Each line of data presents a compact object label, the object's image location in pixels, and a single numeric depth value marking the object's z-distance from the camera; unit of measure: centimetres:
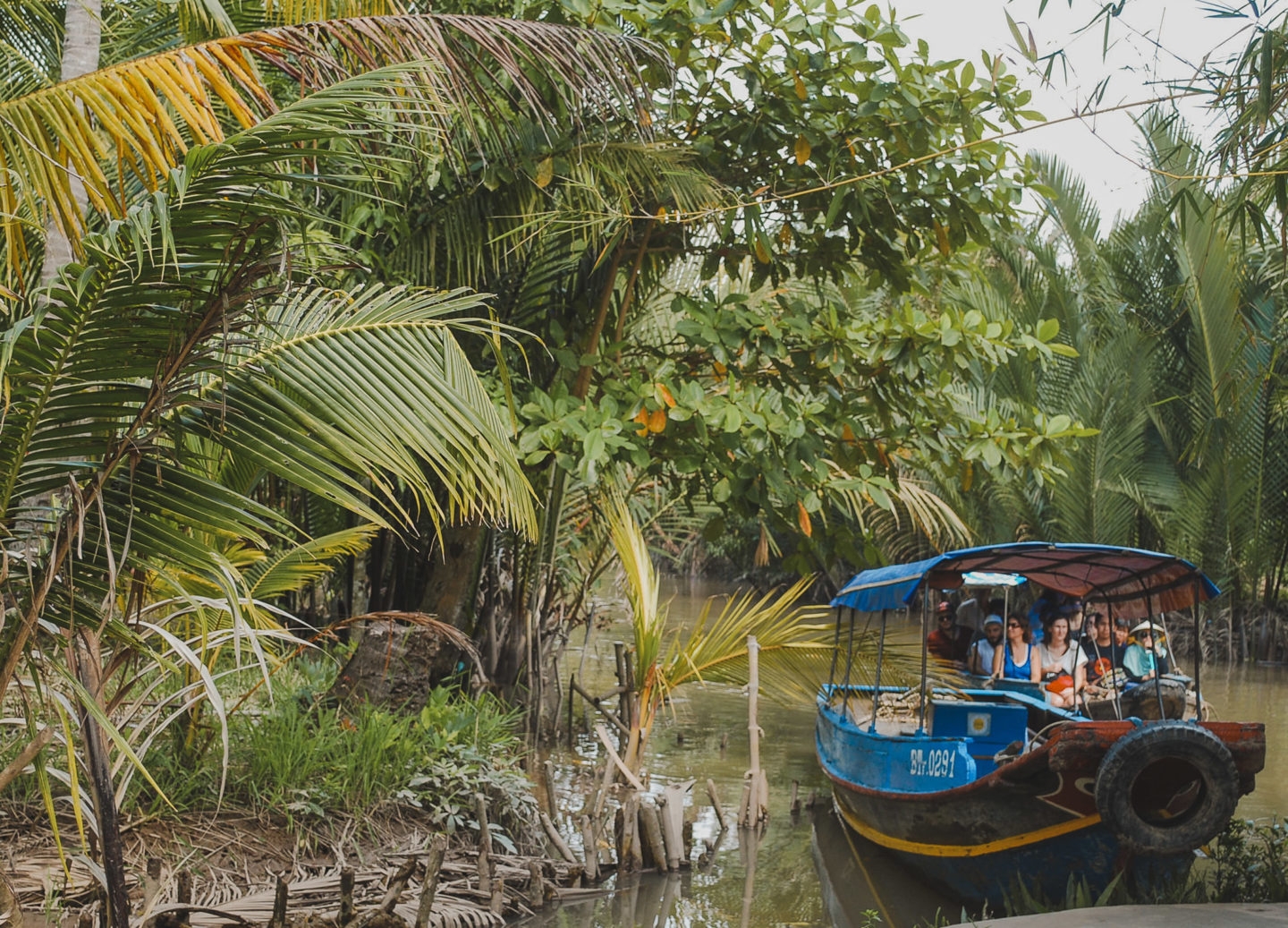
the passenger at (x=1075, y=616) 1008
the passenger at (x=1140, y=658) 932
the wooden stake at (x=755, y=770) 790
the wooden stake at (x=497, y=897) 566
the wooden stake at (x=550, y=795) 714
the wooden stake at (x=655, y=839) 700
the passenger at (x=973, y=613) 1109
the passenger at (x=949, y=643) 1149
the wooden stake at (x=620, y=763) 707
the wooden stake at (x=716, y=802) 769
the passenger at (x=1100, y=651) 927
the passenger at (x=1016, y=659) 989
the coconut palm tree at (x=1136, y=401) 1755
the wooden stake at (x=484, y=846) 587
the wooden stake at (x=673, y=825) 707
